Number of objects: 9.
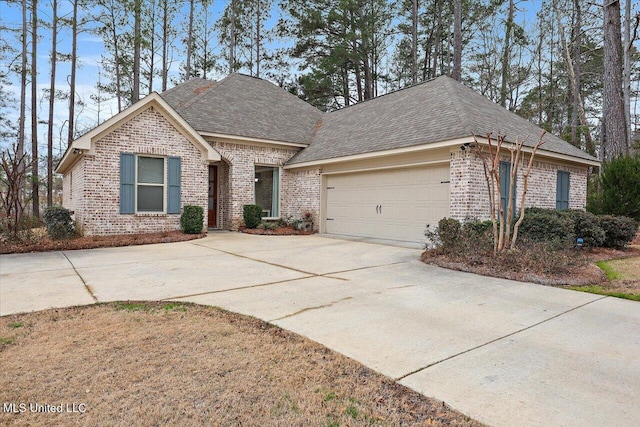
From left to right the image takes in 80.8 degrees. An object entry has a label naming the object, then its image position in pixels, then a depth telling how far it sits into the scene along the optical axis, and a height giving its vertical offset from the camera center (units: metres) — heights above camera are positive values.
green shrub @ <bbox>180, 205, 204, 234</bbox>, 11.73 -0.52
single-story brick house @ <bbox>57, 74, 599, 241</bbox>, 10.23 +1.27
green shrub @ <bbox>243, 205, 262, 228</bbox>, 13.62 -0.39
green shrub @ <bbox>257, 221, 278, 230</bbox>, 13.74 -0.77
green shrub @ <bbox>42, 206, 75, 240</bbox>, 9.98 -0.58
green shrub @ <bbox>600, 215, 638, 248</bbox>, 9.32 -0.47
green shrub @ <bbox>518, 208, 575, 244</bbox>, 7.96 -0.42
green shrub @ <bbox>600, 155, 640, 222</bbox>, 11.35 +0.70
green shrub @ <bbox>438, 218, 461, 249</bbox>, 7.82 -0.52
